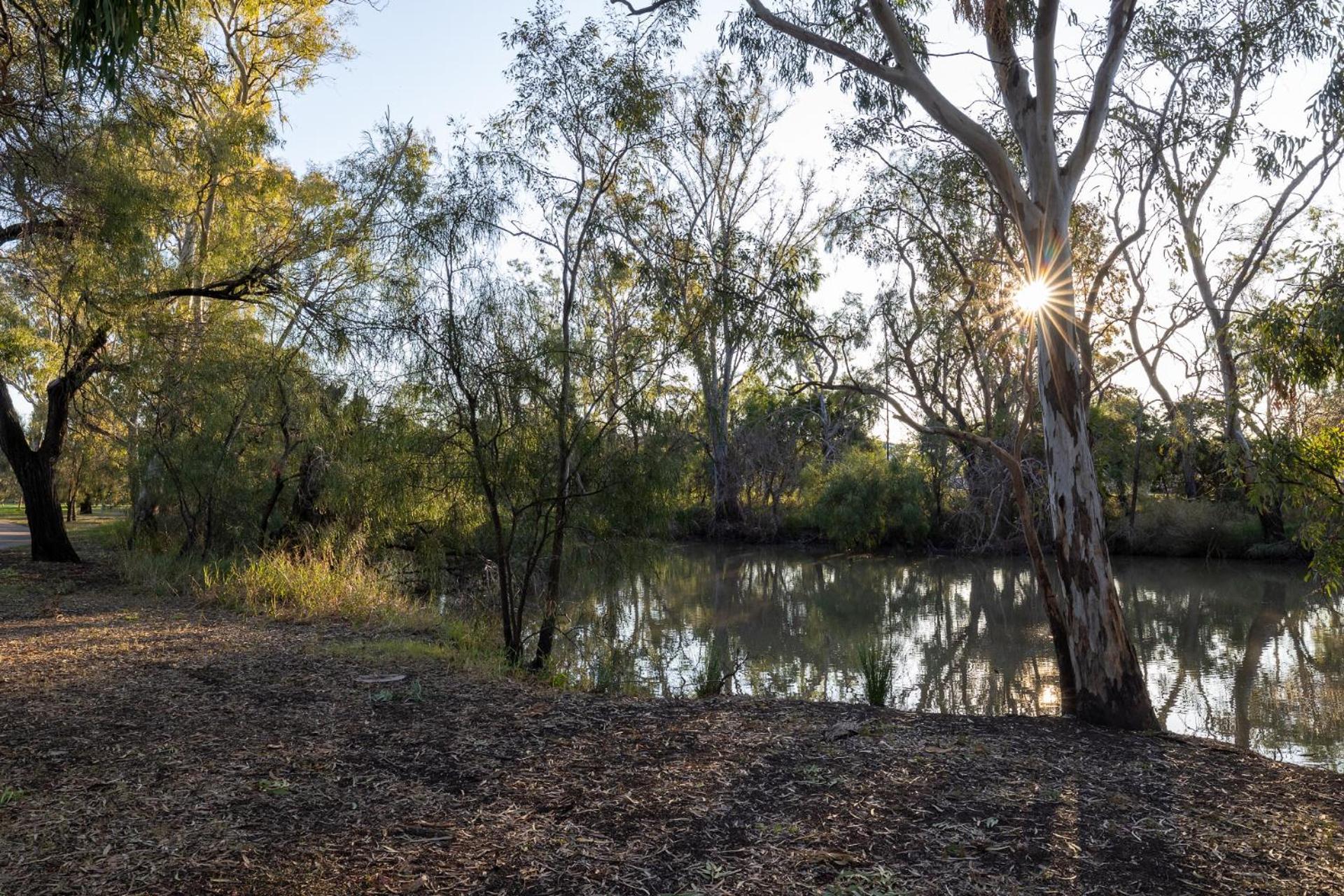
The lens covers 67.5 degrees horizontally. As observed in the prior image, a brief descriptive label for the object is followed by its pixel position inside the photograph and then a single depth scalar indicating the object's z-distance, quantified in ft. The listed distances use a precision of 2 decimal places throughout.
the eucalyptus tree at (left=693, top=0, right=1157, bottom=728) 20.72
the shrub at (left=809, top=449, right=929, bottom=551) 77.77
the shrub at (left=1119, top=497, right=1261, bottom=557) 66.08
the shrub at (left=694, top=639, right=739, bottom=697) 23.95
